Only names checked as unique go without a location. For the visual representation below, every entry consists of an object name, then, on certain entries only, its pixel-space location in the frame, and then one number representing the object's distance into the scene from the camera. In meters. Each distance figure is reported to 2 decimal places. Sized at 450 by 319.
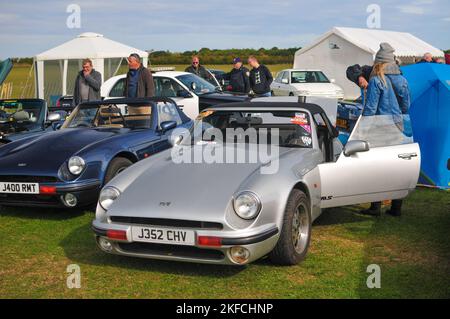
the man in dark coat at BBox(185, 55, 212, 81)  14.80
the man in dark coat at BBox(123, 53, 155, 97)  9.49
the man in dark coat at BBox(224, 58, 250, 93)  13.09
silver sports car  4.04
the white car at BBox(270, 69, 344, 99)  20.39
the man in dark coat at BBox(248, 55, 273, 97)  12.14
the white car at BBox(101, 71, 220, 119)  11.85
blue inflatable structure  7.62
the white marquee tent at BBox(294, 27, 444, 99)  24.41
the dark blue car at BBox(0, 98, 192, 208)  5.83
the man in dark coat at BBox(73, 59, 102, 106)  10.13
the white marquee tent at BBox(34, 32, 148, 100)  19.20
